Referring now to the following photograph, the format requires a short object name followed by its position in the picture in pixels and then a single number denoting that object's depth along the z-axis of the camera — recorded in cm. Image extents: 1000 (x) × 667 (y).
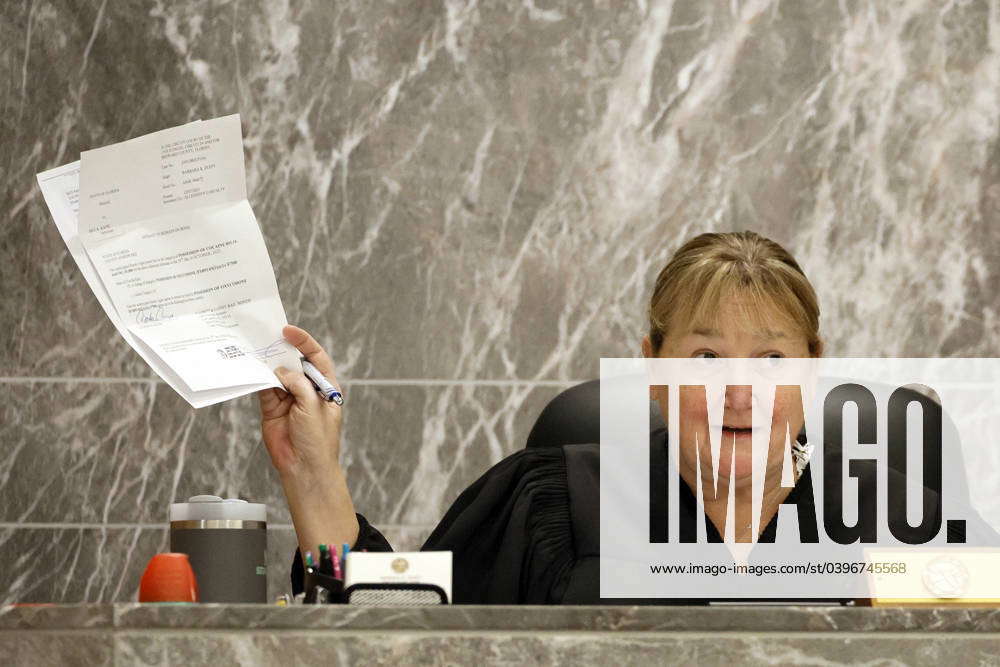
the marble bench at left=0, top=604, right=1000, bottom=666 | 402
